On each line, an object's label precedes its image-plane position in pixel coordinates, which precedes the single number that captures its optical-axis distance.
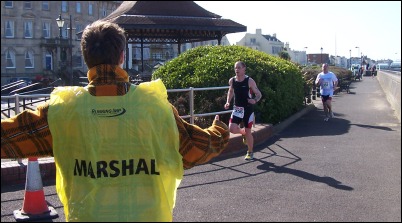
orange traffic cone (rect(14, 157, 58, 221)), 5.73
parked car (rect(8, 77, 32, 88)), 36.84
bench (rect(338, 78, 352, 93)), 33.05
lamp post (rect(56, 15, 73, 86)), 24.84
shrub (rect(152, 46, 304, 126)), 13.01
